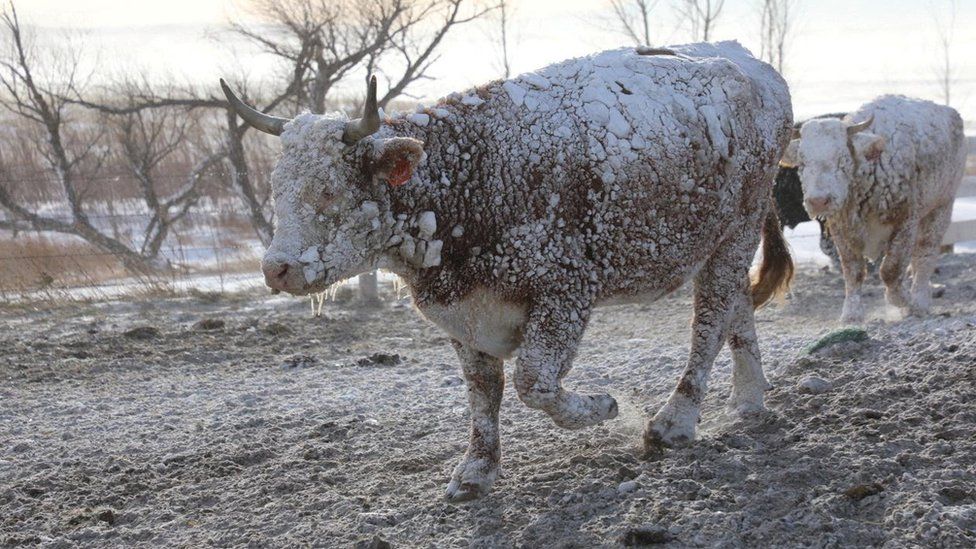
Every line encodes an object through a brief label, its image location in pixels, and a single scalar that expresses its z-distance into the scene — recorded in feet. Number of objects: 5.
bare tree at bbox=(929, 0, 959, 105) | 81.61
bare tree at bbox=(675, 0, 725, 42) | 60.44
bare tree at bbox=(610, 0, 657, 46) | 58.29
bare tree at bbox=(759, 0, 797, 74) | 63.52
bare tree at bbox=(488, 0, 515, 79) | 52.21
